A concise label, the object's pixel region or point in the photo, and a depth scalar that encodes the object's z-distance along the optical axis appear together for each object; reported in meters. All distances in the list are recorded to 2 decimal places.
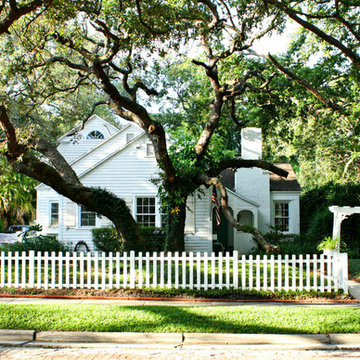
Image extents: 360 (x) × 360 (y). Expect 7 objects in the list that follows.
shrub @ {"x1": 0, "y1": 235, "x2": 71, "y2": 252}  14.54
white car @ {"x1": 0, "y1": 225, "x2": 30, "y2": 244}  21.53
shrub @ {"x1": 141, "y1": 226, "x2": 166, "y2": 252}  16.73
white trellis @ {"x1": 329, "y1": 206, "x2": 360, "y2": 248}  11.98
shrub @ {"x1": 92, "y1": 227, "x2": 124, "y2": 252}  16.53
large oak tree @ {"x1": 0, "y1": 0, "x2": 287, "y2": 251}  11.91
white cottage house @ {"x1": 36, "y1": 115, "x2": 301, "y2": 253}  17.38
